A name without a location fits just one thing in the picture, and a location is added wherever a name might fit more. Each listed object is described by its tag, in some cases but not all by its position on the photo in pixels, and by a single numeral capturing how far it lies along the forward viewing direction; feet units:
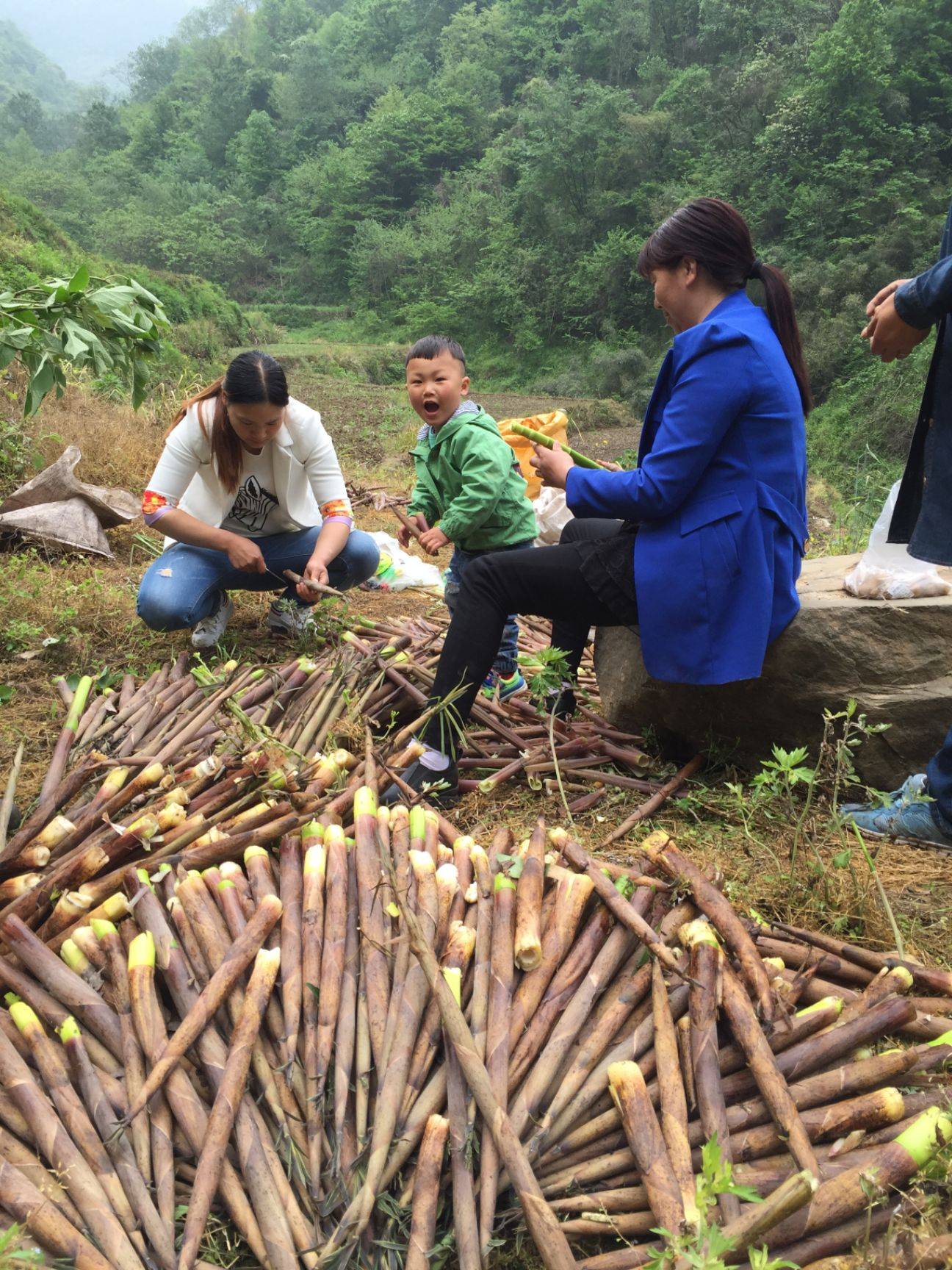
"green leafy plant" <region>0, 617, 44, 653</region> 12.37
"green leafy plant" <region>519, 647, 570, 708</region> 9.48
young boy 11.31
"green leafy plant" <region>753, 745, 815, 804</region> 6.68
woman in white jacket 11.60
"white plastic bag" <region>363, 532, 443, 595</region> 17.11
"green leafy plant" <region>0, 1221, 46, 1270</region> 3.77
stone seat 8.66
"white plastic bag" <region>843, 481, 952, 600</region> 8.83
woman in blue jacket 8.09
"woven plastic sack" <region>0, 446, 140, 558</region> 16.63
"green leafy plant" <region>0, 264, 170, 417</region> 6.53
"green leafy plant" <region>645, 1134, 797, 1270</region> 3.53
